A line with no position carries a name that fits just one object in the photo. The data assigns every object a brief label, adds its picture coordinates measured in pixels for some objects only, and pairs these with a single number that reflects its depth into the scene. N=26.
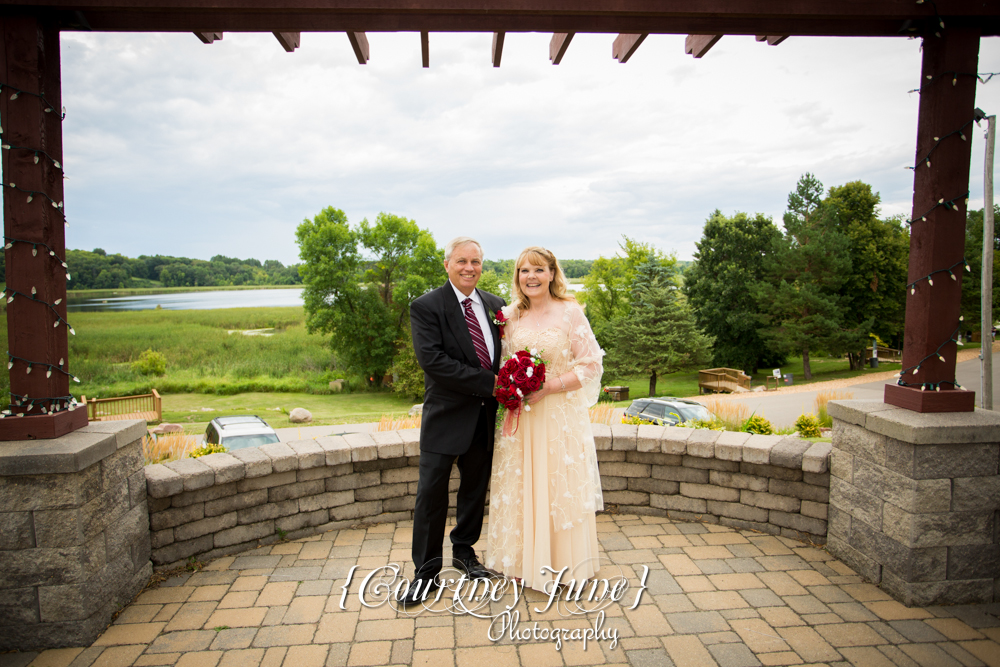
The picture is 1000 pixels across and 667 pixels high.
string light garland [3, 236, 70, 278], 2.85
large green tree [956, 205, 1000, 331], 28.88
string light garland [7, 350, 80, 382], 2.88
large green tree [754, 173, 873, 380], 28.12
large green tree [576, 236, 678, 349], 36.72
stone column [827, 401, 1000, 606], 2.97
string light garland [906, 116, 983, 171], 3.12
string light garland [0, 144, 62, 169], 2.81
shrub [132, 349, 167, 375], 29.67
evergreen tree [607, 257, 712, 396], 26.95
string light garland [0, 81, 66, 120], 2.80
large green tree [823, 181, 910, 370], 29.95
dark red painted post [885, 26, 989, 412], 3.13
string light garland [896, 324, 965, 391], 3.20
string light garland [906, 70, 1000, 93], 3.12
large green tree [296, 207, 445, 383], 32.47
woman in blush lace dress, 3.15
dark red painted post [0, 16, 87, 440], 2.83
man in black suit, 3.11
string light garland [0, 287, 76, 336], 2.83
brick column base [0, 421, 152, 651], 2.67
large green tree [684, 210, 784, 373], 31.91
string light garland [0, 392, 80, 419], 2.89
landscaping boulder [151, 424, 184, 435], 16.07
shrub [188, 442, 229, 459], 5.64
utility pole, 11.70
